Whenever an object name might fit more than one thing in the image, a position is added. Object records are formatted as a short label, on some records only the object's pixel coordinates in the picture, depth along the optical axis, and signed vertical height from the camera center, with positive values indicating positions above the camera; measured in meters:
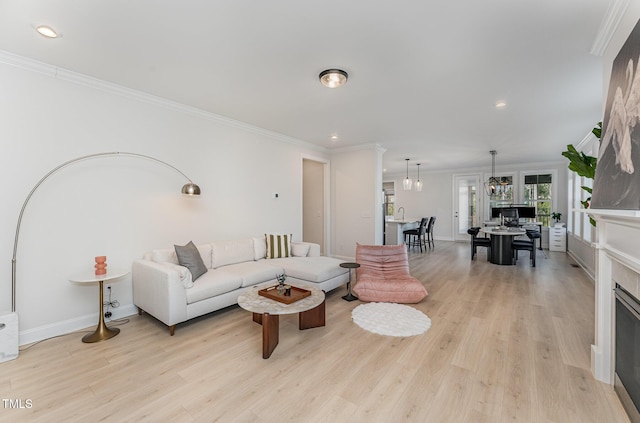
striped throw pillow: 4.57 -0.59
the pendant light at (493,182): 6.69 +0.72
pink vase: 2.83 -0.57
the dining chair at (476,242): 6.46 -0.74
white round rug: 2.89 -1.25
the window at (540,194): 8.23 +0.52
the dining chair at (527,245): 5.88 -0.75
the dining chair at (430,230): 8.39 -0.60
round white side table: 2.69 -1.02
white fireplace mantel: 1.79 -0.55
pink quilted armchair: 3.66 -0.97
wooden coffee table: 2.42 -0.90
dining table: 6.02 -0.77
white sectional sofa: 2.83 -0.81
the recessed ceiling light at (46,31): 2.16 +1.46
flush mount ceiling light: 2.77 +1.38
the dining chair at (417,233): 7.86 -0.63
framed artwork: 1.55 +0.47
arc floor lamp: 2.35 -0.96
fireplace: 1.62 -0.90
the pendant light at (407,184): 7.64 +0.77
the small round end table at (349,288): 3.86 -1.12
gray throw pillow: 3.24 -0.60
